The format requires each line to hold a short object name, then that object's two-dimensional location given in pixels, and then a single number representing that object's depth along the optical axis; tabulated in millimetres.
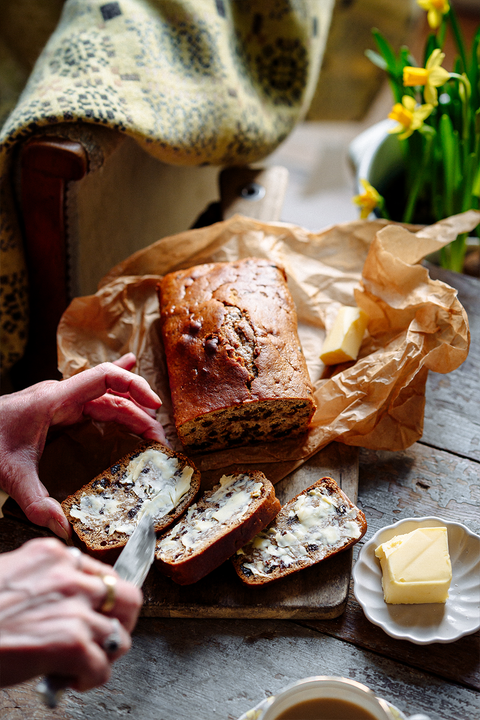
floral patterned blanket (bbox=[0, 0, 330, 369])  982
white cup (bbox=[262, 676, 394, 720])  723
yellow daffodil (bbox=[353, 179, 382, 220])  1046
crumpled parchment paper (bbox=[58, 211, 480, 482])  918
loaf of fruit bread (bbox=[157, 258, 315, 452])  908
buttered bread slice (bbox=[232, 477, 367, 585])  831
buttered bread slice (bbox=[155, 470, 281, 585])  821
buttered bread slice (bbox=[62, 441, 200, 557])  849
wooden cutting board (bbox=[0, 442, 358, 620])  819
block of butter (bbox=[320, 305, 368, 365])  958
